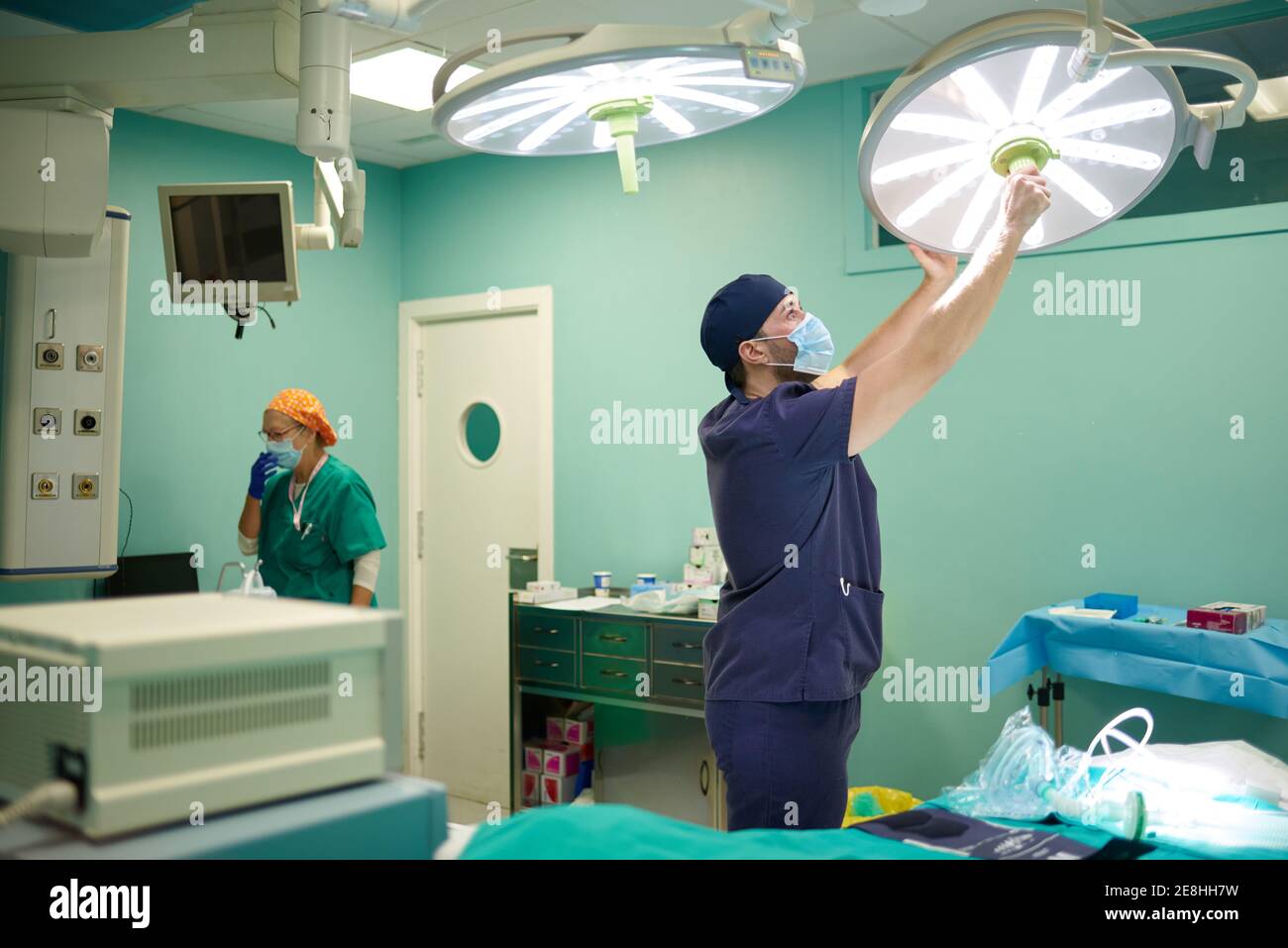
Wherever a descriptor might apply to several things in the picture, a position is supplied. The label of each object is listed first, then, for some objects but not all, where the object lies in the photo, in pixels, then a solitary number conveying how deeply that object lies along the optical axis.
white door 4.54
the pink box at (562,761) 4.04
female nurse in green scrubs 3.24
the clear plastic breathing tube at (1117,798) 1.52
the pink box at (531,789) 4.09
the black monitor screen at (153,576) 3.67
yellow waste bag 2.84
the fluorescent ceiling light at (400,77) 3.58
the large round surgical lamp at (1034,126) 1.17
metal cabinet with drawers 3.59
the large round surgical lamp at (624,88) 1.23
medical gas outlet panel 2.69
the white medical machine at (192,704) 0.77
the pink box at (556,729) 4.14
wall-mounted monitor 2.69
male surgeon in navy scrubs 1.75
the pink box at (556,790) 4.03
